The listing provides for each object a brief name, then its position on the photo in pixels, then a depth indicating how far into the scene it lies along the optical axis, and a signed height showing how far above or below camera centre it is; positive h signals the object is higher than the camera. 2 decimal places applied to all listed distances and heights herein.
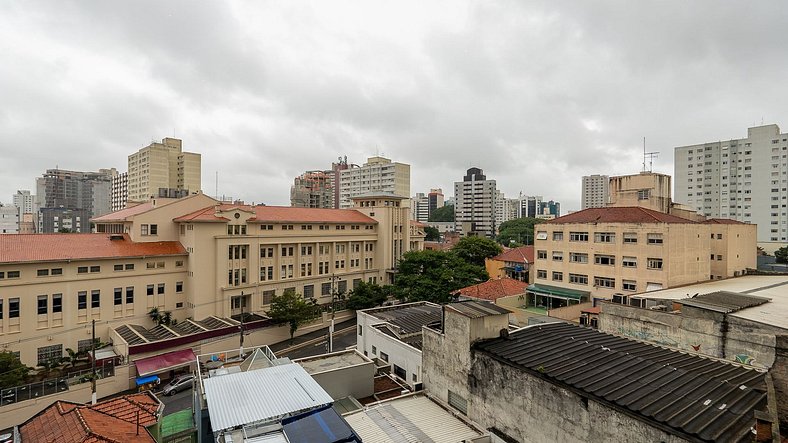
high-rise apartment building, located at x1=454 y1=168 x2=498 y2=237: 143.50 +6.45
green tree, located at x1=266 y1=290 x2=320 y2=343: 39.31 -9.69
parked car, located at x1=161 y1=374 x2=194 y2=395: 29.17 -13.05
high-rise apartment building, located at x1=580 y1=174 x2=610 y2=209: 193.00 +14.86
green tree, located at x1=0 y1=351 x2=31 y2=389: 26.36 -10.87
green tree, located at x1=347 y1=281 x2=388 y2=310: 48.49 -10.09
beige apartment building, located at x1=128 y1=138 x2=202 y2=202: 107.81 +13.86
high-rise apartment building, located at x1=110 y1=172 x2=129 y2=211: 123.44 +8.96
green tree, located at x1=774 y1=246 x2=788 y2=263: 60.41 -5.82
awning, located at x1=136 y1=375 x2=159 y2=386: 29.81 -12.78
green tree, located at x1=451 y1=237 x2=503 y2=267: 67.94 -5.72
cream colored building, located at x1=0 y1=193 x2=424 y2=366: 32.19 -5.11
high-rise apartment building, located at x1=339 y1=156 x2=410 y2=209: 116.75 +12.47
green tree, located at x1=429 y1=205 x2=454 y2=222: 175.38 +1.94
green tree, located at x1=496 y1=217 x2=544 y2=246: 116.00 -4.23
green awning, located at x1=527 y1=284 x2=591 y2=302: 38.94 -7.77
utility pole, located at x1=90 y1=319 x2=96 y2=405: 26.38 -11.83
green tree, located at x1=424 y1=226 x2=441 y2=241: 124.17 -4.87
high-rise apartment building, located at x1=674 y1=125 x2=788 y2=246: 85.56 +9.68
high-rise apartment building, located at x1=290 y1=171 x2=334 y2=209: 127.55 +9.54
